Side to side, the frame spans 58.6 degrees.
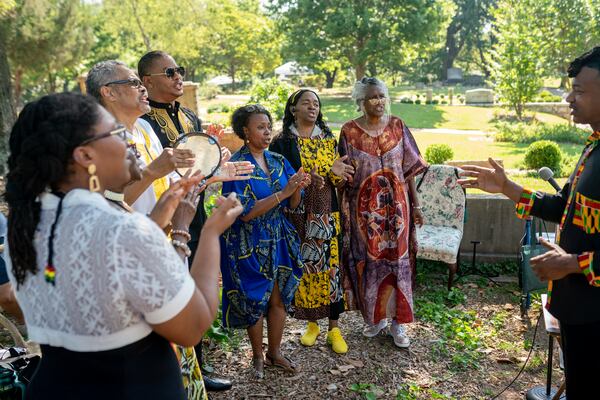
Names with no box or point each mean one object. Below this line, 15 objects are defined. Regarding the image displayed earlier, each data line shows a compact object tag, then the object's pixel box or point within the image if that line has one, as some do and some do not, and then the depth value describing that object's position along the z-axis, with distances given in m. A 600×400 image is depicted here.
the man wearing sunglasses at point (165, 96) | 3.49
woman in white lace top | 1.45
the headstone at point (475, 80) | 43.62
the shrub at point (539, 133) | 15.17
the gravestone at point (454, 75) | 45.25
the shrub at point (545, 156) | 10.11
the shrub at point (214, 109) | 23.91
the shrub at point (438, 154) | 9.95
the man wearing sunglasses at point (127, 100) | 2.80
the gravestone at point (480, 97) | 26.36
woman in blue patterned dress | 3.70
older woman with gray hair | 4.25
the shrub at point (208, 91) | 33.56
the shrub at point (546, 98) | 23.16
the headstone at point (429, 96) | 27.47
